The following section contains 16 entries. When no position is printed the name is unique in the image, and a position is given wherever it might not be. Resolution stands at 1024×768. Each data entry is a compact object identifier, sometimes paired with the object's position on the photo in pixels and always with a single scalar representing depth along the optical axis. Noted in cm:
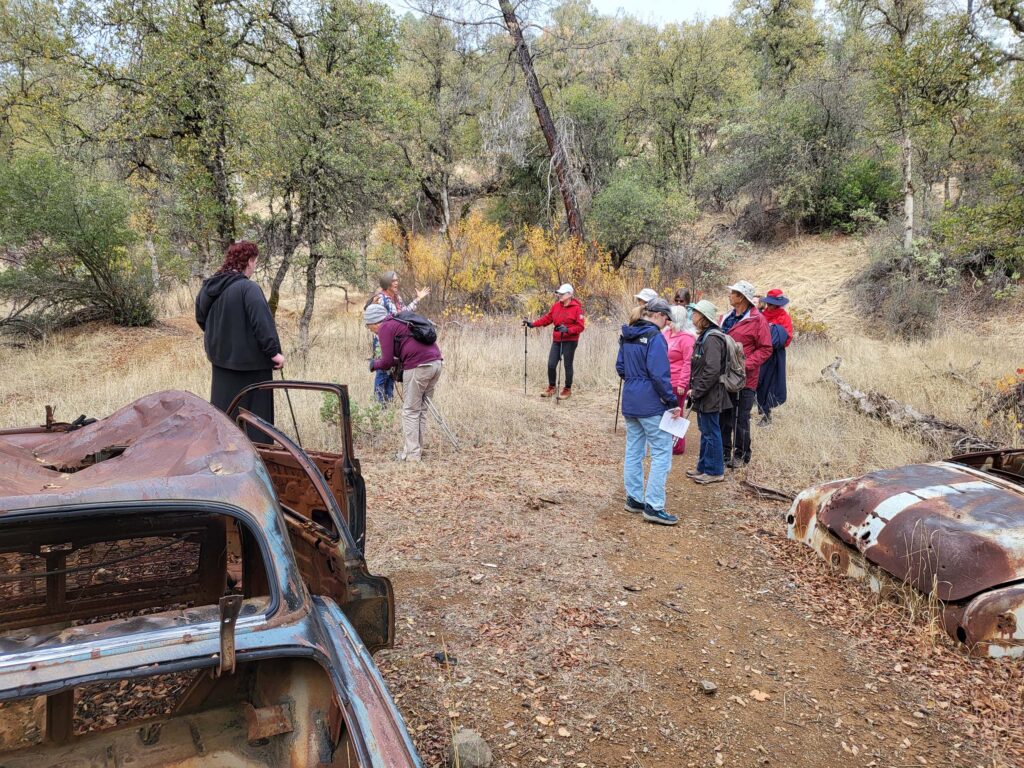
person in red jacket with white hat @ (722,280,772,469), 653
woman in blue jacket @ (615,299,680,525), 498
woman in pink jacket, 663
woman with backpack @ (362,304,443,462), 627
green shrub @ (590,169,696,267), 1927
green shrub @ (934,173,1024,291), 732
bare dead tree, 1614
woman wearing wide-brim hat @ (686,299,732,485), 593
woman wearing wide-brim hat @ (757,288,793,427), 766
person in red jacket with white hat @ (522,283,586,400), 928
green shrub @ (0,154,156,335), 1123
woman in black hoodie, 486
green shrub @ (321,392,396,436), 708
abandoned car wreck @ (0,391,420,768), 162
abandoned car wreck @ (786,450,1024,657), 310
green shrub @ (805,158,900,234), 1916
